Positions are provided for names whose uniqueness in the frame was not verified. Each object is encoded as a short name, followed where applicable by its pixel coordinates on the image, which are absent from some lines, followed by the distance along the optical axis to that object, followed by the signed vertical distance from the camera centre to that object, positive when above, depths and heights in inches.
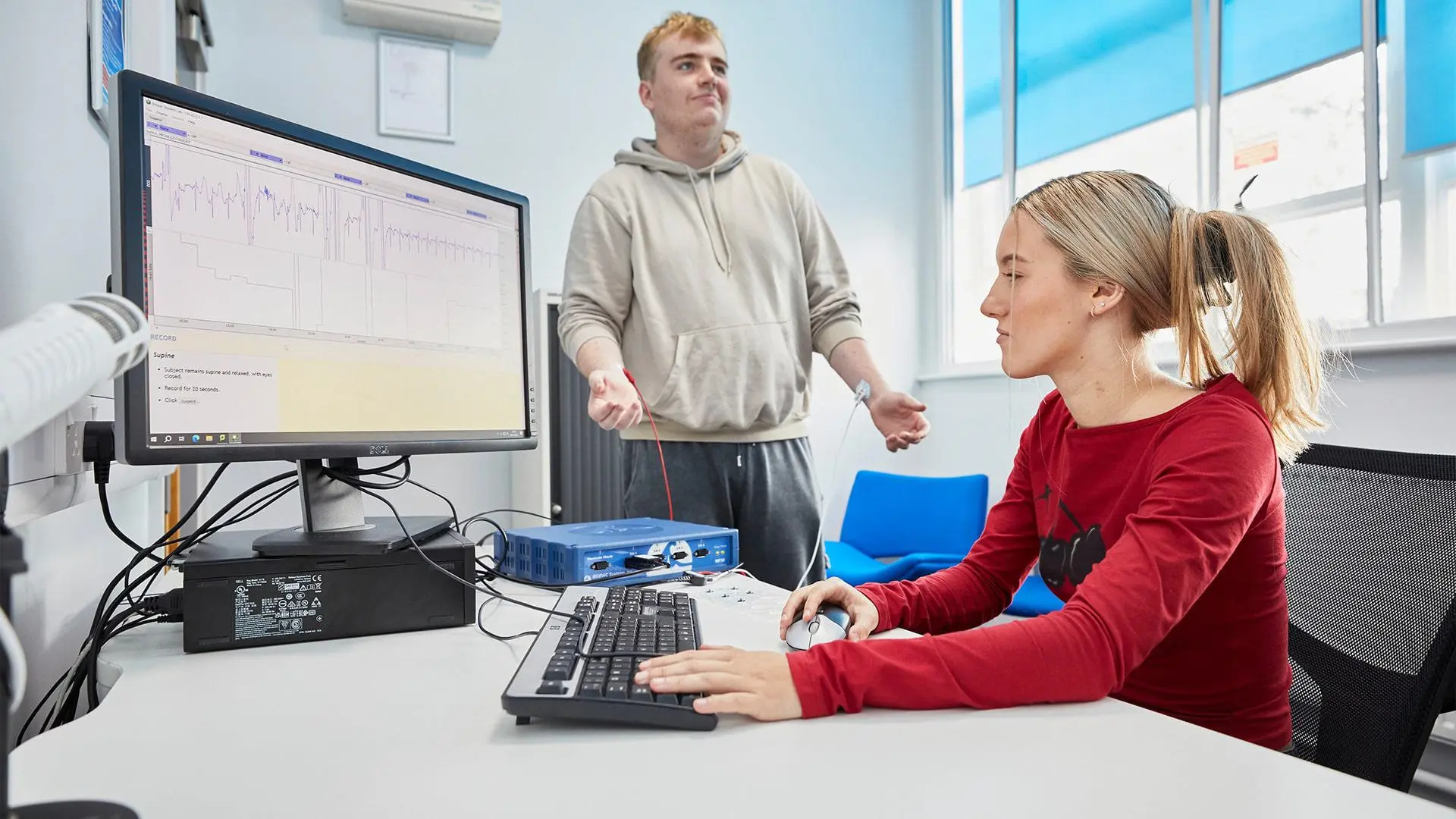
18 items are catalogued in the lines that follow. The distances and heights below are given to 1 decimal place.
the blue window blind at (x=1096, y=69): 117.5 +46.8
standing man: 64.9 +7.1
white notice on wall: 120.1 +42.8
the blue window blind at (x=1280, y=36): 96.0 +41.2
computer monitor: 32.2 +4.4
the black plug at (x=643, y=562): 47.7 -8.5
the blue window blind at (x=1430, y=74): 86.5 +31.8
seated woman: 27.3 -4.4
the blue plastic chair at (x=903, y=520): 118.4 -16.6
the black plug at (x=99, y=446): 36.1 -1.6
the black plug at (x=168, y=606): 34.3 -7.7
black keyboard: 24.9 -8.2
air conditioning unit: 117.0 +51.3
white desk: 20.3 -9.1
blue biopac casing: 46.2 -8.0
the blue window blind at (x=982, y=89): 146.0 +51.9
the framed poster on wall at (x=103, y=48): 44.2 +18.8
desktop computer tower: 33.5 -7.5
